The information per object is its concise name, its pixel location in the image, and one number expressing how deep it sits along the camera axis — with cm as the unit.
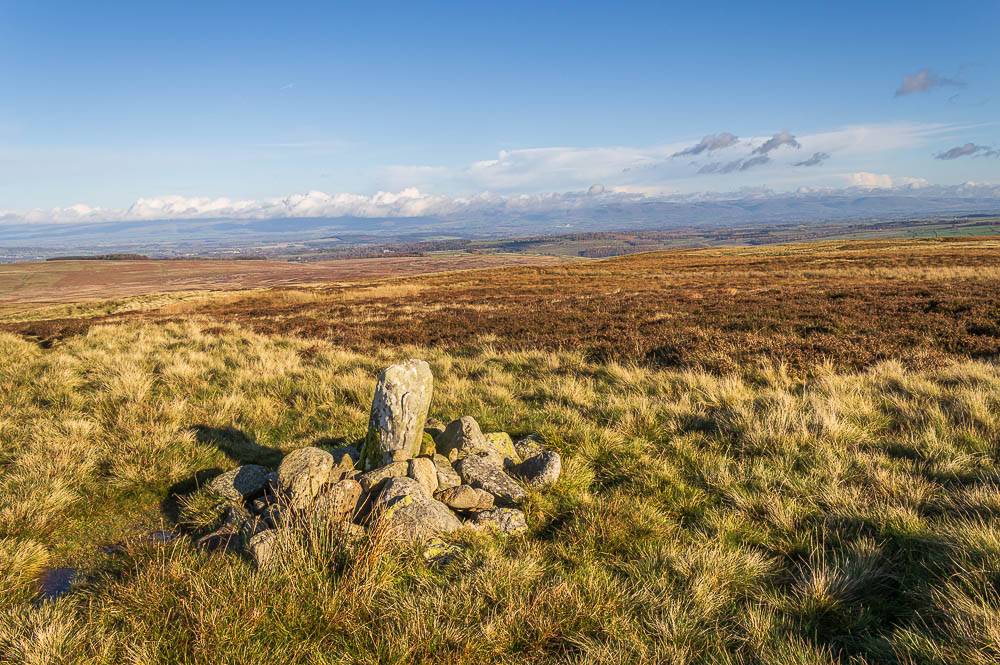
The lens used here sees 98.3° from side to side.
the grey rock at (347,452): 533
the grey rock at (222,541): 377
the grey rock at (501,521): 411
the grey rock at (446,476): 468
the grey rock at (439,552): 361
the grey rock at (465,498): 441
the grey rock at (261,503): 433
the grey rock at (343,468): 465
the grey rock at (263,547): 340
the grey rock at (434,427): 596
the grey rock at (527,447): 568
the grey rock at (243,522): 388
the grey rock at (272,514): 400
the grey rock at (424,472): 448
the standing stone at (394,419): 495
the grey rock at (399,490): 407
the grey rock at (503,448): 536
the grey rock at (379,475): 452
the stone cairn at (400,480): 390
